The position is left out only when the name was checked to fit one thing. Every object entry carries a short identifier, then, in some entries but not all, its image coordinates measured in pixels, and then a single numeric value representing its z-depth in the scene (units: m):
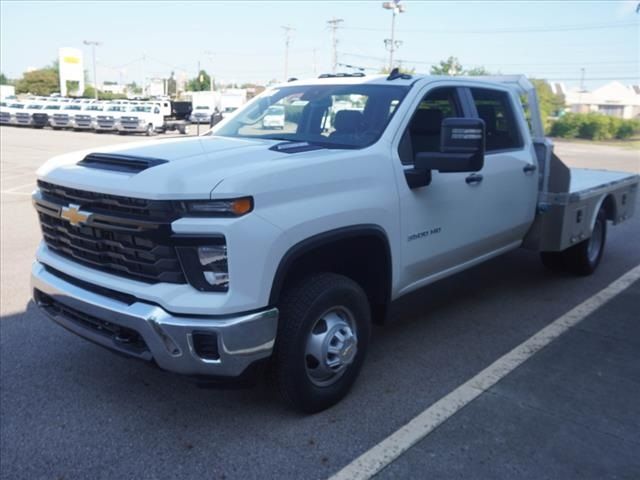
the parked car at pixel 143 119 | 30.11
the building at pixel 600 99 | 71.94
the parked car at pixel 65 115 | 34.53
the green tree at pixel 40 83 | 68.56
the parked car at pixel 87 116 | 32.81
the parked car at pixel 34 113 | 36.31
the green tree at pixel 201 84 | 90.94
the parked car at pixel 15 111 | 36.72
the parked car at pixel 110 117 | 31.69
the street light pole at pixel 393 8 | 50.06
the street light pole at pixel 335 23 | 71.51
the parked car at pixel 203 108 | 39.99
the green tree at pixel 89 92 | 66.52
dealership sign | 59.34
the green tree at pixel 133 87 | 104.40
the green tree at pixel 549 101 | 55.78
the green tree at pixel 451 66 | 72.04
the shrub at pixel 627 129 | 49.25
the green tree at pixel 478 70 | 74.24
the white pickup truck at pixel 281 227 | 3.04
